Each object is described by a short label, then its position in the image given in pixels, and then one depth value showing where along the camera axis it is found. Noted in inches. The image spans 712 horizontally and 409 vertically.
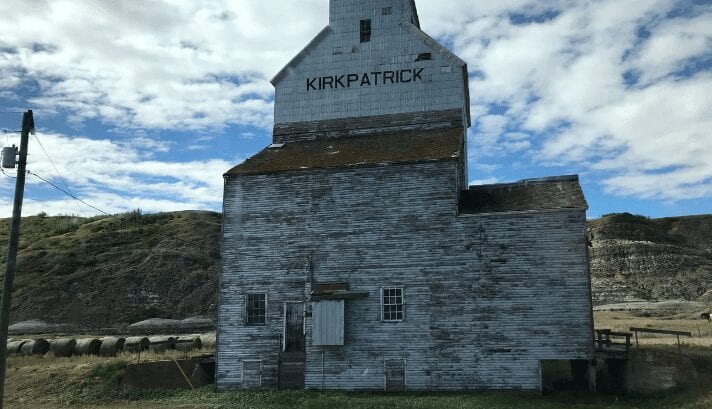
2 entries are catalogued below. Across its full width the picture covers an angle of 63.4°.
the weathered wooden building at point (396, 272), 840.3
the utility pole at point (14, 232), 550.9
